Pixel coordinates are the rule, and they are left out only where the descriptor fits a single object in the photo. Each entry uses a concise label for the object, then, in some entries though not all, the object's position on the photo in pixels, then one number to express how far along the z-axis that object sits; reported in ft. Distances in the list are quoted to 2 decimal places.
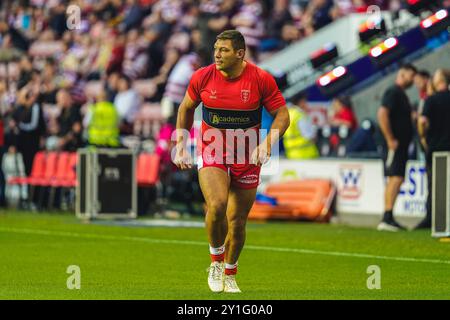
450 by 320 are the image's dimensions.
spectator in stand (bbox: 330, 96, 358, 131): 85.05
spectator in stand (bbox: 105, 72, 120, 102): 94.74
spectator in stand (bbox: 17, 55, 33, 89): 97.50
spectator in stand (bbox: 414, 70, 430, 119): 74.76
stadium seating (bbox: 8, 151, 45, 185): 90.07
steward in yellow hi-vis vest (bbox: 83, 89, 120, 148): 83.66
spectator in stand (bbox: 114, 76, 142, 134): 91.74
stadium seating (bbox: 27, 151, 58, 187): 88.99
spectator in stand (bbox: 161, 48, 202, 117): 87.92
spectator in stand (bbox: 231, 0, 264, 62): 95.45
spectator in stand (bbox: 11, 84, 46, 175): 90.68
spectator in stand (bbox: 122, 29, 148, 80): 105.19
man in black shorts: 70.69
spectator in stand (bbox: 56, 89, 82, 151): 91.40
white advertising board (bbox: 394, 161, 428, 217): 73.15
